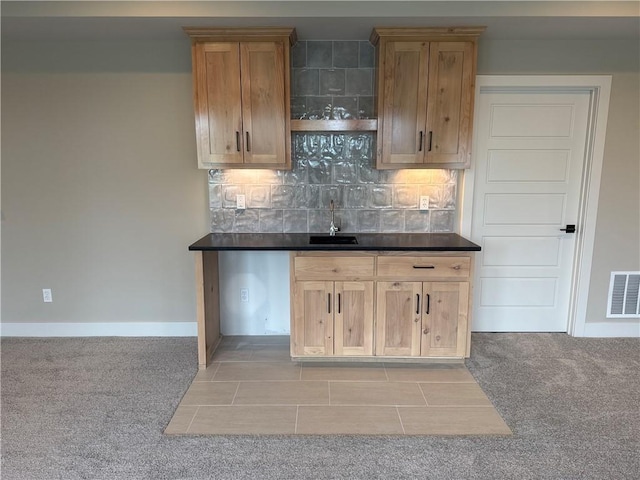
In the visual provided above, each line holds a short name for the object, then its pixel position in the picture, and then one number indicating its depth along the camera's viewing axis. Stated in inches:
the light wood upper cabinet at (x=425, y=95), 103.5
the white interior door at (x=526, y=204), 120.7
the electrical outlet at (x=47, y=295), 127.9
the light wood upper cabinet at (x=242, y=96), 103.7
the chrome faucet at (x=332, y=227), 119.0
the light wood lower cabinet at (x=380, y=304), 103.0
